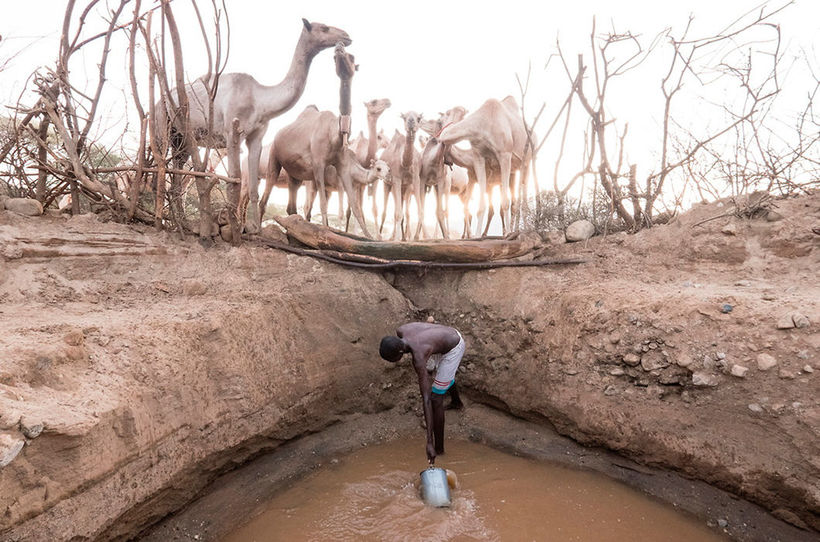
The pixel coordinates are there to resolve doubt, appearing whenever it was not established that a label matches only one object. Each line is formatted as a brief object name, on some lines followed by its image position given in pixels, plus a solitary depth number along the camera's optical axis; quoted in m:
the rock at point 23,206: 3.68
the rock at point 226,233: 4.48
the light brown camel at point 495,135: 6.42
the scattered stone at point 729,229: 4.12
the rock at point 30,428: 1.91
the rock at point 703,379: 3.07
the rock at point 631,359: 3.46
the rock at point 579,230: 5.07
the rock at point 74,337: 2.49
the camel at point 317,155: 6.28
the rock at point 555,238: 5.17
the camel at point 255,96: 5.13
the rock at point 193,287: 3.82
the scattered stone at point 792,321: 2.88
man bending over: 3.38
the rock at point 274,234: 4.80
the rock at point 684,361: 3.19
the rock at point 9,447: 1.80
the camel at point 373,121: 7.36
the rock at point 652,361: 3.35
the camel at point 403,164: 6.82
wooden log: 4.79
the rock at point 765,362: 2.86
